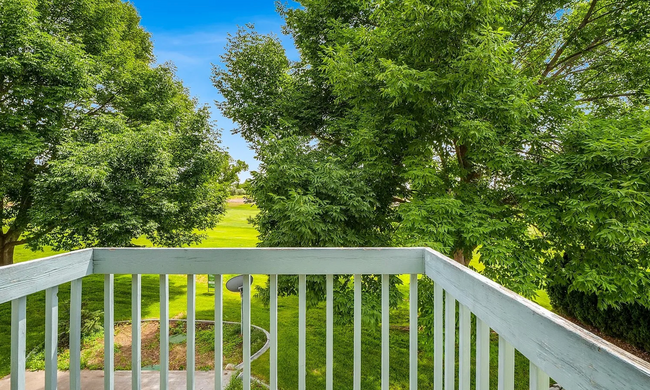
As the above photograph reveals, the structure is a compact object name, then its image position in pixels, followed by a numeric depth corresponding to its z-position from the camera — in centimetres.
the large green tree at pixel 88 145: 486
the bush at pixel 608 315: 469
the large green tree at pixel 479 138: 350
